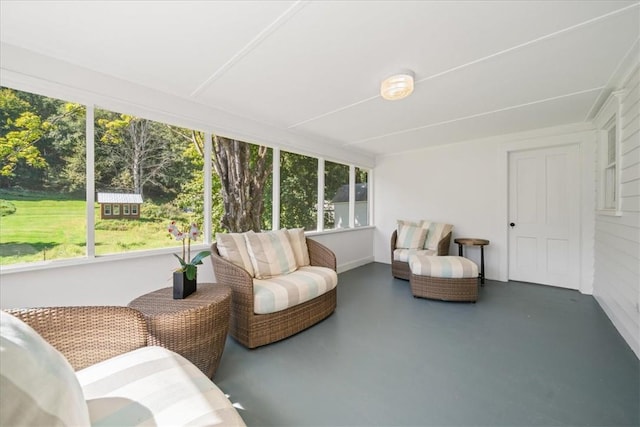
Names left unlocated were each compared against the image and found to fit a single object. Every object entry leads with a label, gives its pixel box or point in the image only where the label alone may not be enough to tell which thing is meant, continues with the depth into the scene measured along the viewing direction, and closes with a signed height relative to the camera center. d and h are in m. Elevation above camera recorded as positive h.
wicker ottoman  3.12 -0.82
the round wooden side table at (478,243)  3.90 -0.46
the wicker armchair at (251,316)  2.12 -0.91
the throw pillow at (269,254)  2.63 -0.45
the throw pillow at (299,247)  3.03 -0.41
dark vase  1.79 -0.51
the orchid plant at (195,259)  1.85 -0.33
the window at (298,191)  4.00 +0.36
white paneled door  3.57 -0.04
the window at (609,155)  2.53 +0.67
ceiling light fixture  2.13 +1.08
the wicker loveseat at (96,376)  0.67 -0.64
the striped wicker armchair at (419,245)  4.08 -0.53
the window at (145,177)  2.29 +0.34
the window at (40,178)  1.90 +0.26
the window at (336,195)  4.79 +0.33
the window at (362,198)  5.45 +0.31
